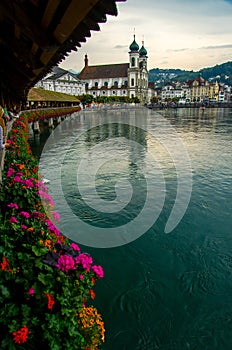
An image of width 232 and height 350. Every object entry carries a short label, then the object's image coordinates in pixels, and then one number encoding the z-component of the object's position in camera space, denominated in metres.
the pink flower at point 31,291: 2.81
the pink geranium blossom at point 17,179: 5.79
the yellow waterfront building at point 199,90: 162.75
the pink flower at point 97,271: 3.53
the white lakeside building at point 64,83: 83.12
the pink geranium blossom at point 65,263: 3.17
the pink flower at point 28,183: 5.80
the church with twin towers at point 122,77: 114.03
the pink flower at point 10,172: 6.16
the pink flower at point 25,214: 4.60
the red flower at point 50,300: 2.75
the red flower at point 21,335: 2.55
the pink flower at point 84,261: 3.38
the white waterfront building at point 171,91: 168.50
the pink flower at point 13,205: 4.79
